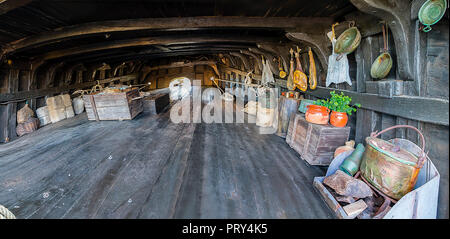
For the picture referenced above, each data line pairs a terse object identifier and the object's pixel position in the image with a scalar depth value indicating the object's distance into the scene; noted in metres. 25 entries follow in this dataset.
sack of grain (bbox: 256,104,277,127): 4.23
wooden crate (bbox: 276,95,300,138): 3.52
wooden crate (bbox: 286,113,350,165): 2.39
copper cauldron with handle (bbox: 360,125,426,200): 1.42
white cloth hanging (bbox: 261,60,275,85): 5.28
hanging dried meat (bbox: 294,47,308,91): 3.46
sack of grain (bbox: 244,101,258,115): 5.41
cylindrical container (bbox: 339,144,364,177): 1.91
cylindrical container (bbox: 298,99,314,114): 3.14
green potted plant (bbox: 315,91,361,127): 2.32
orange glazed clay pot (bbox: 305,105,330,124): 2.51
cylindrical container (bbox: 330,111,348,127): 2.37
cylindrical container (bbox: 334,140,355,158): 2.19
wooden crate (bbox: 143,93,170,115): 5.79
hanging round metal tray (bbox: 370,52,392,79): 1.91
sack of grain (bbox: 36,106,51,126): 5.04
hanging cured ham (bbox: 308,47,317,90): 3.21
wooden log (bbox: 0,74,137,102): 4.26
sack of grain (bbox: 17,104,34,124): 4.60
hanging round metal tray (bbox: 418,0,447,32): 1.37
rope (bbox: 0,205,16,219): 1.25
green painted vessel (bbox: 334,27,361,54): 2.24
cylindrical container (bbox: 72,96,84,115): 6.30
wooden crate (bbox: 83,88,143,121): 4.85
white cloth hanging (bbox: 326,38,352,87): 2.58
